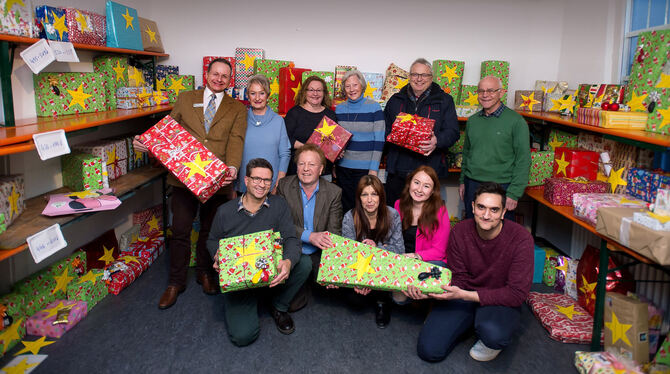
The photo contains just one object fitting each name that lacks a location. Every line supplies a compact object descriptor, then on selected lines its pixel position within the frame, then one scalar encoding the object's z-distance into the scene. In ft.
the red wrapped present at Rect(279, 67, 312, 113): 13.93
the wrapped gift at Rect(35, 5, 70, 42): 9.34
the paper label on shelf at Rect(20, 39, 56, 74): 8.43
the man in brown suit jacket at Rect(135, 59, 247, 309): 10.79
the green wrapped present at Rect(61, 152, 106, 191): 10.12
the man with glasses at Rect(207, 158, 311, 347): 9.34
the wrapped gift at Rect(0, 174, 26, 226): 7.91
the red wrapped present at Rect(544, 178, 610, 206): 10.57
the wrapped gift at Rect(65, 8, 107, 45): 10.09
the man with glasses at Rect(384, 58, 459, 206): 11.54
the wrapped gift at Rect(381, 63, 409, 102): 14.49
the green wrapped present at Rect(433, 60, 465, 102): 14.69
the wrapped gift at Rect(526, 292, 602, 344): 9.55
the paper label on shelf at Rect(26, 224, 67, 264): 7.41
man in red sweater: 8.69
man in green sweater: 11.19
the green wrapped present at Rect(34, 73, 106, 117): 9.77
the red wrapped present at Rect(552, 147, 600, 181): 11.36
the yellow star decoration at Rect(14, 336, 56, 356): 8.79
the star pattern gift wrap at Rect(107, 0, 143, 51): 11.70
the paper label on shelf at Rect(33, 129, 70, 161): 7.42
